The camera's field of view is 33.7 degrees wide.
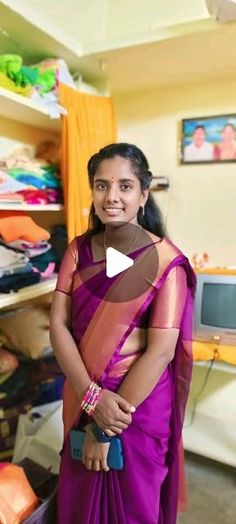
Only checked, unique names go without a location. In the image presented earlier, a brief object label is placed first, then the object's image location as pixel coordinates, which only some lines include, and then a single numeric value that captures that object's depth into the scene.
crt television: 1.67
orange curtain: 1.72
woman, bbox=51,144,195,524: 1.03
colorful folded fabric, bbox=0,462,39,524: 1.15
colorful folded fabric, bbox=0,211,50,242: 1.55
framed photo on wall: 1.83
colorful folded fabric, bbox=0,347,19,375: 1.69
